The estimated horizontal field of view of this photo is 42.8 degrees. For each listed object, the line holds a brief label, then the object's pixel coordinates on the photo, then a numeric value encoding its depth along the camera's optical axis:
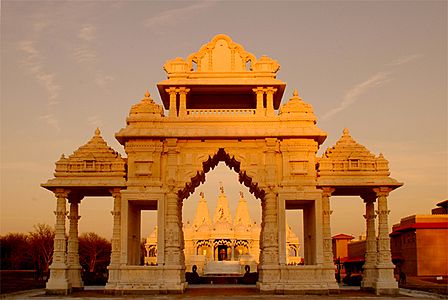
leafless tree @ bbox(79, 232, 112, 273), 73.19
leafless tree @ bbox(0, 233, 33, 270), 74.74
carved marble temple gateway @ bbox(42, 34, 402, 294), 26.28
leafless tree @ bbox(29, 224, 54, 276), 64.88
